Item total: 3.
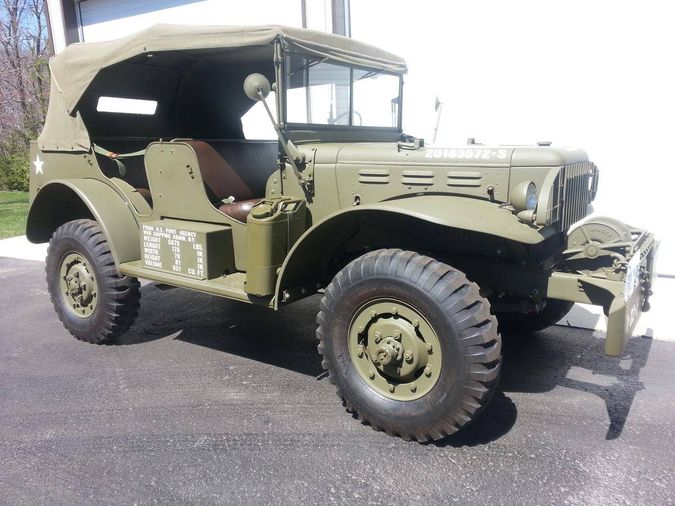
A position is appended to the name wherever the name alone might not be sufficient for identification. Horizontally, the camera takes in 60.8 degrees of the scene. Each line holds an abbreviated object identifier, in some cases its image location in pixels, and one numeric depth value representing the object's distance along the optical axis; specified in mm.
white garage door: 8586
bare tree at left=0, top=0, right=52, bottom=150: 16281
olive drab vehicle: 2896
